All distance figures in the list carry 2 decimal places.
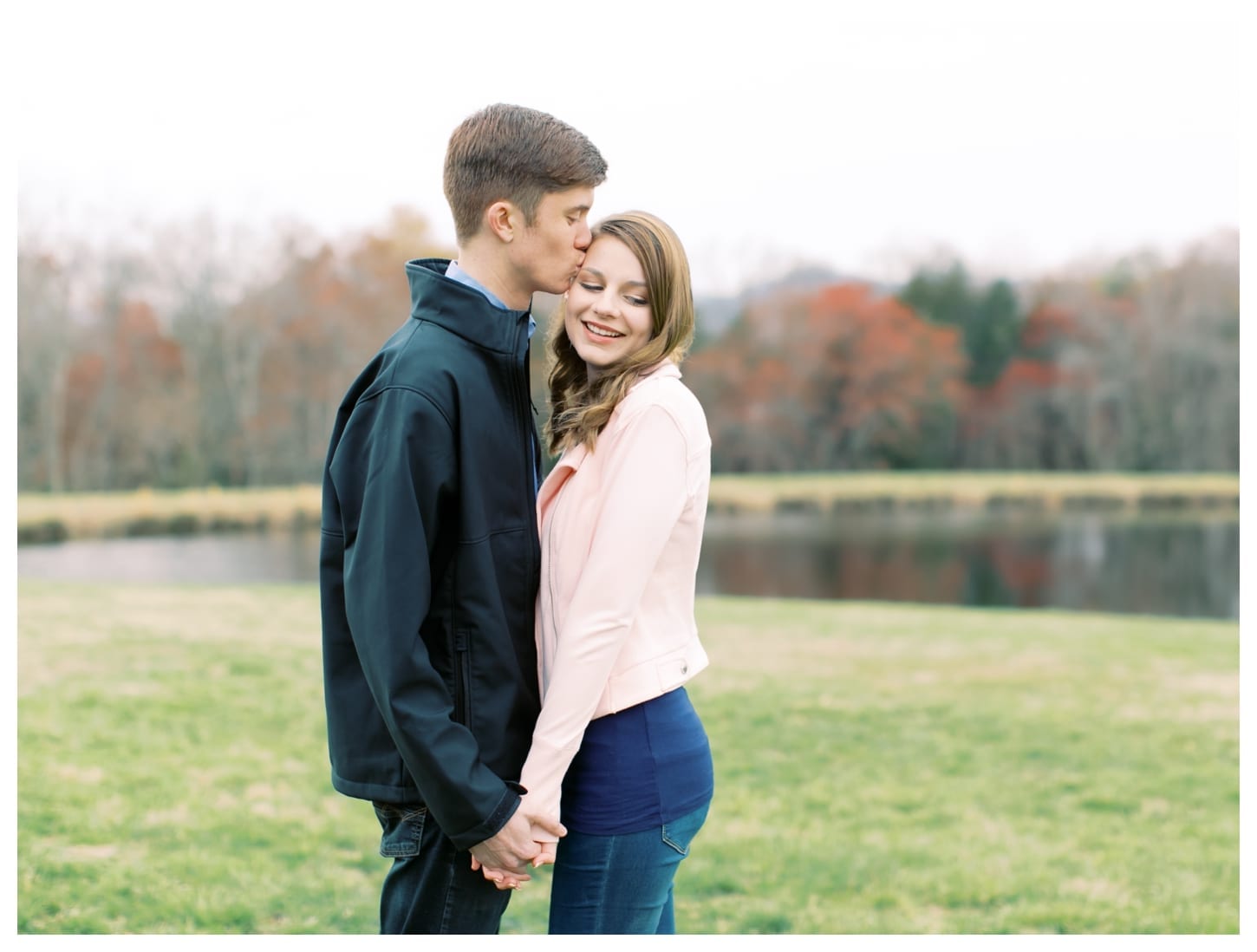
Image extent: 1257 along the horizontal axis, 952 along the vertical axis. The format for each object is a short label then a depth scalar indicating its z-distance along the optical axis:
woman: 1.83
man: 1.76
